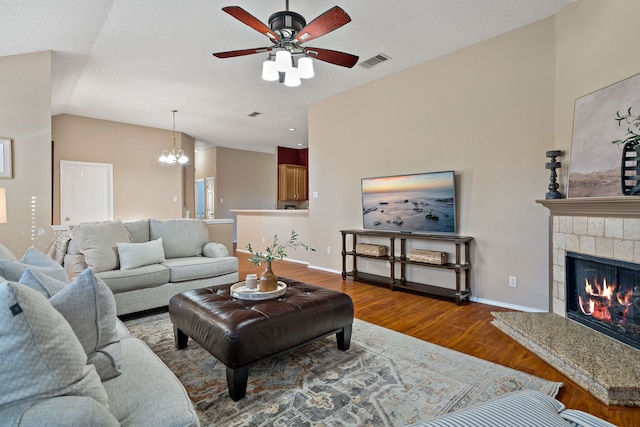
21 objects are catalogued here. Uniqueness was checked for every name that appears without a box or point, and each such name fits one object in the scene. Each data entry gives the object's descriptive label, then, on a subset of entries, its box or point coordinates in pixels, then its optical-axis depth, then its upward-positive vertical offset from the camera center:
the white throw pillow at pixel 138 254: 3.22 -0.47
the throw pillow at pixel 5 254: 1.75 -0.26
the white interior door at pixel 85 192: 5.94 +0.34
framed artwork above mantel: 2.41 +0.59
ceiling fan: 2.14 +1.32
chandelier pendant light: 6.14 +1.03
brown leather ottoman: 1.80 -0.73
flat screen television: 3.78 +0.08
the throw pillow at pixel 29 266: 1.38 -0.29
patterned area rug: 1.67 -1.08
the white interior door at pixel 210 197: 9.40 +0.37
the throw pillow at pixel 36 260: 1.77 -0.29
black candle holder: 2.91 +0.31
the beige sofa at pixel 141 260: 3.12 -0.56
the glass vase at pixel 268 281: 2.36 -0.55
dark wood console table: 3.56 -0.67
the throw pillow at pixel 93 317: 1.07 -0.38
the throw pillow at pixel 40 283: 1.16 -0.27
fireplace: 2.26 -0.68
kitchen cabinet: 8.67 +0.74
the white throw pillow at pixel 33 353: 0.73 -0.35
